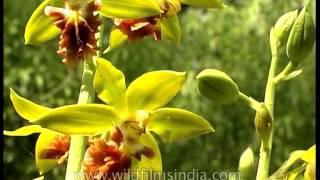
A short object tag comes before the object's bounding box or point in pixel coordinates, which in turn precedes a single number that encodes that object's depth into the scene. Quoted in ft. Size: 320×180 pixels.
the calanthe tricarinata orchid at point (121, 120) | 0.48
